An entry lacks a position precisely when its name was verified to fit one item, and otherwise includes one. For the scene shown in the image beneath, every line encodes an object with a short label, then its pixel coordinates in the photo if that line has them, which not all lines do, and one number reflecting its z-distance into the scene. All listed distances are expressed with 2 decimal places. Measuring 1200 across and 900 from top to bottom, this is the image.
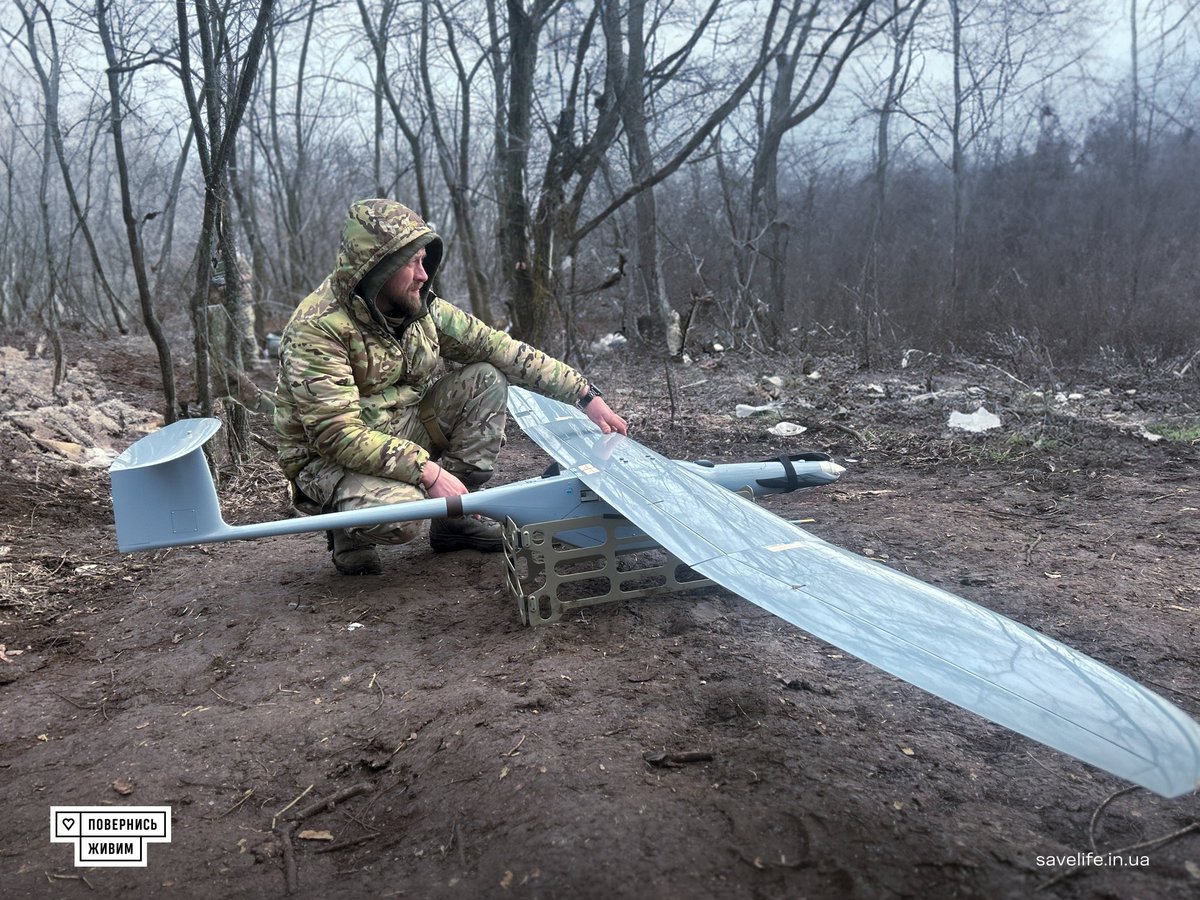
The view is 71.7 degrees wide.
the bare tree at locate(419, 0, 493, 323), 9.16
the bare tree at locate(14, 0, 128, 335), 8.09
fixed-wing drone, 1.50
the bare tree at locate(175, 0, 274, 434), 4.41
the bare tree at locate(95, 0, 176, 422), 4.91
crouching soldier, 3.03
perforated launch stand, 2.83
